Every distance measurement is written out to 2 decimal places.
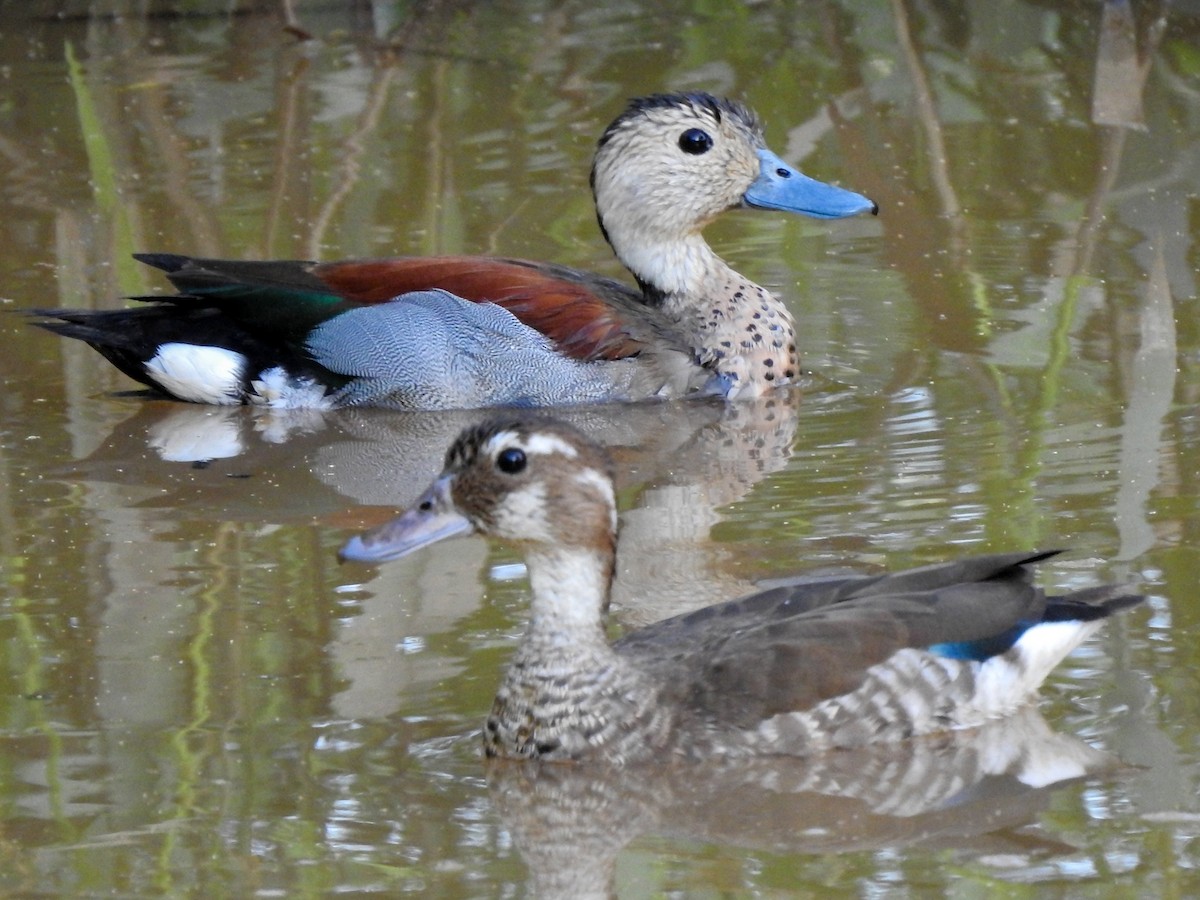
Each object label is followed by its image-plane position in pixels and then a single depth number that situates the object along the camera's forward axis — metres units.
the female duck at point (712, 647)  10.06
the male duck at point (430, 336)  16.44
